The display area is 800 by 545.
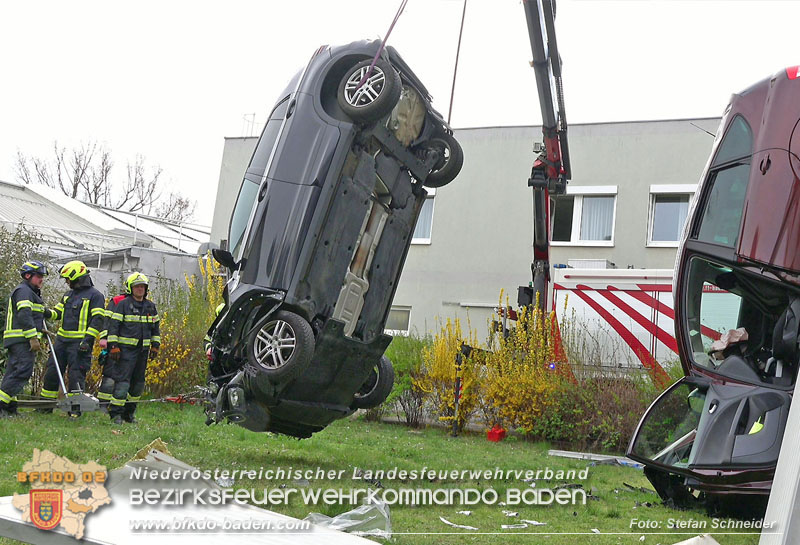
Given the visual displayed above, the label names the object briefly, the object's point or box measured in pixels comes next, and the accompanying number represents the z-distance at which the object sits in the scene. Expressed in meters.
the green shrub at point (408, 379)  12.95
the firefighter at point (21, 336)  9.17
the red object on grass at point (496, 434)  11.62
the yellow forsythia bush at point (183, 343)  12.49
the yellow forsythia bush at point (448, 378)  12.14
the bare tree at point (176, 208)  41.31
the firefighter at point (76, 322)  9.93
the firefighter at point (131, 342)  9.73
